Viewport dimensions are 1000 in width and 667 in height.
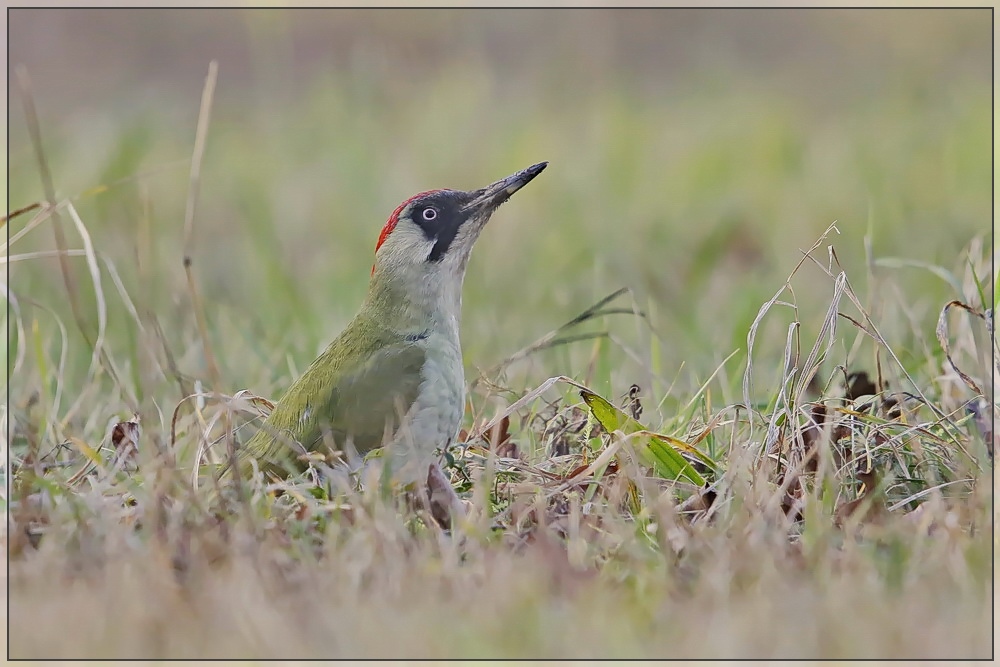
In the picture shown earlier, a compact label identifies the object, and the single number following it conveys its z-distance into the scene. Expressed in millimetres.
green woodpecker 6633
